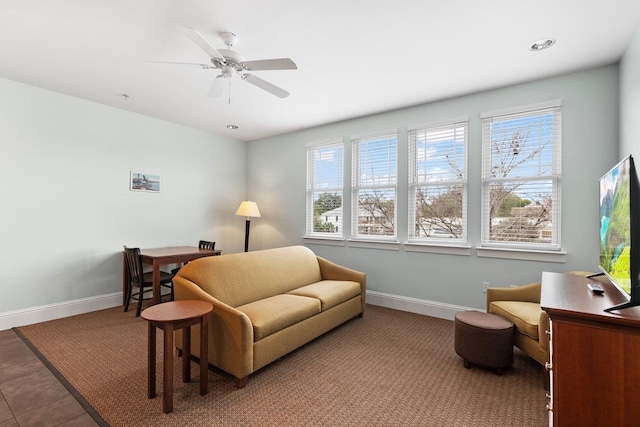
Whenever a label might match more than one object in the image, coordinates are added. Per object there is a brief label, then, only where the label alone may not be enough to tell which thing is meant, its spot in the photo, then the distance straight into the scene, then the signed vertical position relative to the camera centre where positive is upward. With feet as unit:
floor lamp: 17.46 +0.21
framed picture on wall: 14.67 +1.55
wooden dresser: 3.99 -2.01
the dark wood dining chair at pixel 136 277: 12.49 -2.69
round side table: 6.43 -2.70
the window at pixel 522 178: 10.61 +1.43
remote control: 5.44 -1.29
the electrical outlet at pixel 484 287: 11.66 -2.67
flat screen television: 4.30 -0.19
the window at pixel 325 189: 16.07 +1.45
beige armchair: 7.55 -2.69
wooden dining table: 12.73 -1.90
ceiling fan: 7.55 +3.97
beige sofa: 7.59 -2.72
